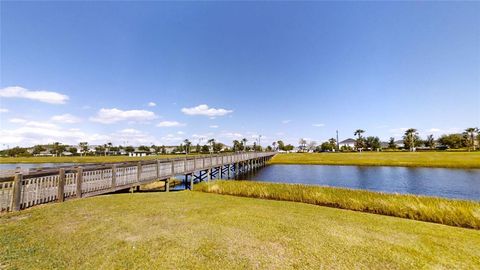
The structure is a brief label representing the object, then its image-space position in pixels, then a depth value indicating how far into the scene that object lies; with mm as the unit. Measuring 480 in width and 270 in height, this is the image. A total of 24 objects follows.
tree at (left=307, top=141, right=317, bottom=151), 162850
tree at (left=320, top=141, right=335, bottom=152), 110138
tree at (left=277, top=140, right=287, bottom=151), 141500
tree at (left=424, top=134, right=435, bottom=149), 105838
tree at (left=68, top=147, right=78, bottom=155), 127469
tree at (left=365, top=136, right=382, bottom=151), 100881
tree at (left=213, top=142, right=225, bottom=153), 112488
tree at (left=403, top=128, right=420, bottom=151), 88000
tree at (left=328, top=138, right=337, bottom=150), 110556
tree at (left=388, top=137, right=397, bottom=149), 109838
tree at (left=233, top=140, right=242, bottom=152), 115312
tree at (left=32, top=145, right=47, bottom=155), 115050
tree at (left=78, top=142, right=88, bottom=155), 119675
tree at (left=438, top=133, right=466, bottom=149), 85250
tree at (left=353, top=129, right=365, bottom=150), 99819
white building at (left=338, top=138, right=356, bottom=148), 162062
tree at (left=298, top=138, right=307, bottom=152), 154875
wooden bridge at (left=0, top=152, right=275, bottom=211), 7145
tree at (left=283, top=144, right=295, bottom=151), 137038
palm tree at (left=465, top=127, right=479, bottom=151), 78938
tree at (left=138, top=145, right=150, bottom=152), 132625
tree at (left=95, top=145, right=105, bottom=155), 123469
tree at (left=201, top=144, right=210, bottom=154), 115856
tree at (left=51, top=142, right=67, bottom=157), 114562
